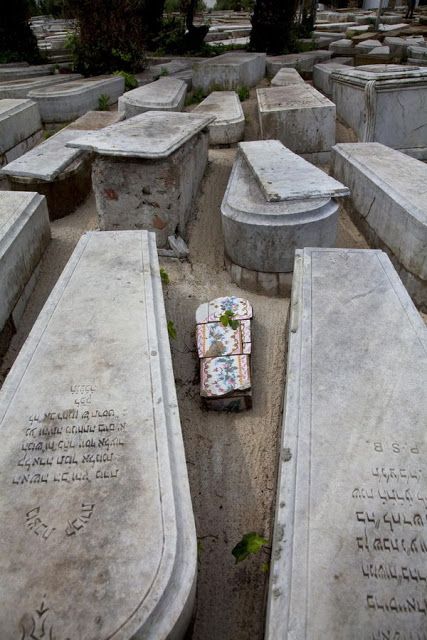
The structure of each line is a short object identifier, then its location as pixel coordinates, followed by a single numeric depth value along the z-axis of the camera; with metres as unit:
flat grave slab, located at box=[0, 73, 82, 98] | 7.49
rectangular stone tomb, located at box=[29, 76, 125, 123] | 6.95
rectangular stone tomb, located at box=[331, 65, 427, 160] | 5.39
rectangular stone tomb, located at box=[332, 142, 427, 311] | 3.59
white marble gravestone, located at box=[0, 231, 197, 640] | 1.43
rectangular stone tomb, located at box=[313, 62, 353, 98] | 7.99
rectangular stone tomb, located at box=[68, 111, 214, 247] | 3.90
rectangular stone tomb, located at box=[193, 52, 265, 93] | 8.06
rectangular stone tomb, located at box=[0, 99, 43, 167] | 5.99
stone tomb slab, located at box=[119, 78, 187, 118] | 6.15
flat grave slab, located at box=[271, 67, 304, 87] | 7.61
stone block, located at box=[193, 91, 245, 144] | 6.01
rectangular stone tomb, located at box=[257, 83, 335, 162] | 5.64
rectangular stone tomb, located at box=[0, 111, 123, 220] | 4.60
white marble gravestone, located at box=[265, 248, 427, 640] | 1.46
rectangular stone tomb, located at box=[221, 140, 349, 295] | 3.61
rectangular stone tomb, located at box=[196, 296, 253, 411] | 2.80
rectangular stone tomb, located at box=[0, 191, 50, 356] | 3.34
